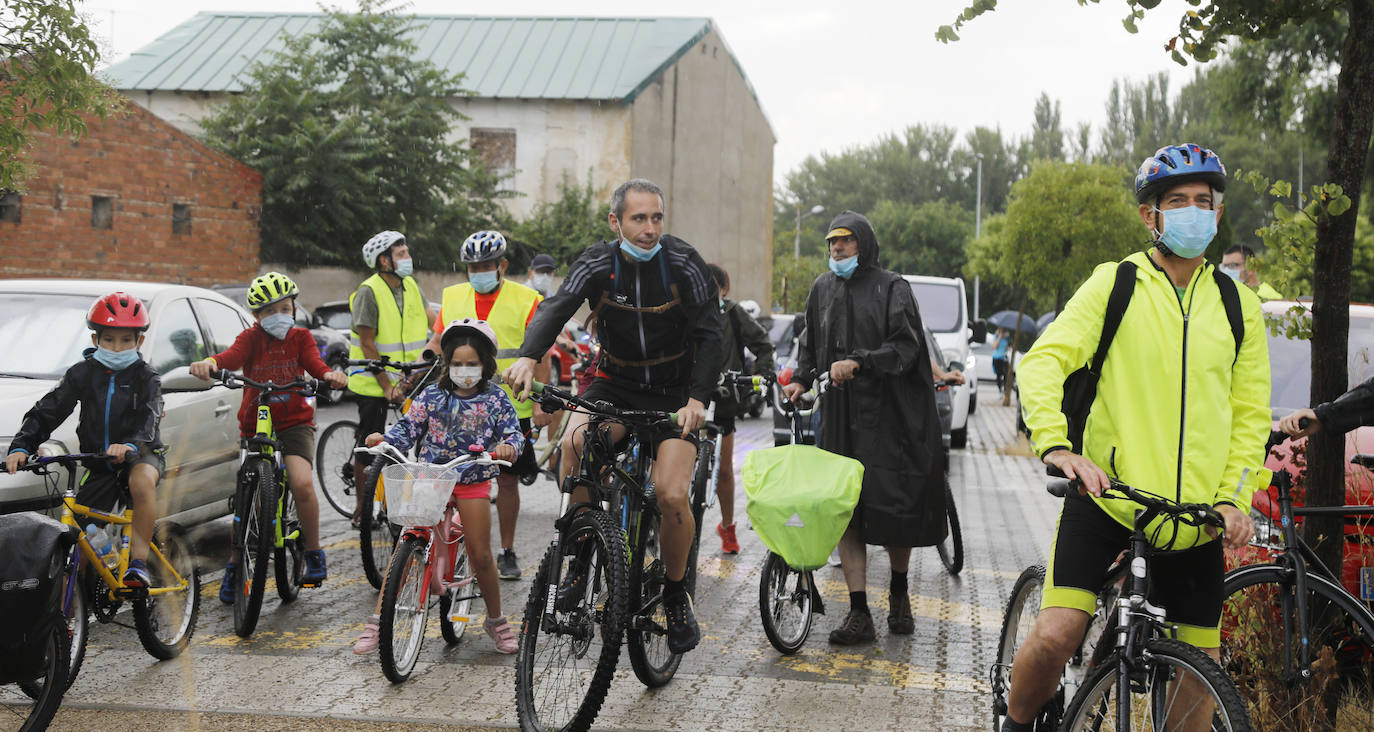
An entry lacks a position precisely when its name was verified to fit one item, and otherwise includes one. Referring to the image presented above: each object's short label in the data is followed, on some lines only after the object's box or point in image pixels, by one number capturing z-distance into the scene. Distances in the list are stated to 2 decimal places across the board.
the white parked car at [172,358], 6.97
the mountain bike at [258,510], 6.27
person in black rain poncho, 6.47
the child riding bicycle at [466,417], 5.93
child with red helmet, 5.77
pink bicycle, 5.33
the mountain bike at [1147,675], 3.12
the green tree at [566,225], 35.47
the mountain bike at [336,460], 9.99
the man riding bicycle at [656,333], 5.41
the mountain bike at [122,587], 5.18
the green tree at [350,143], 28.02
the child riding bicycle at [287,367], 7.00
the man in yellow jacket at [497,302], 7.97
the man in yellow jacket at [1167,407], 3.48
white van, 17.05
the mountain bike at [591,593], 4.74
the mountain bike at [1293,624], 3.99
